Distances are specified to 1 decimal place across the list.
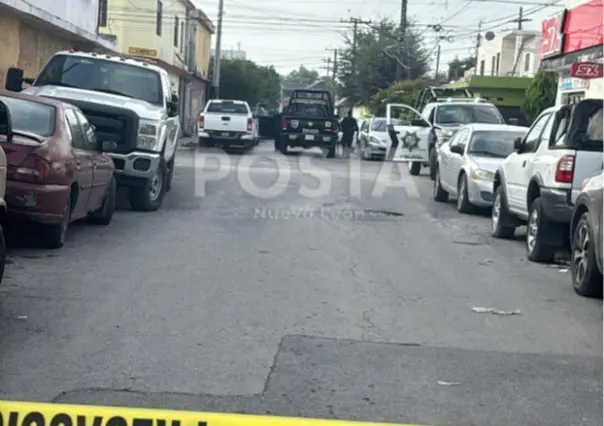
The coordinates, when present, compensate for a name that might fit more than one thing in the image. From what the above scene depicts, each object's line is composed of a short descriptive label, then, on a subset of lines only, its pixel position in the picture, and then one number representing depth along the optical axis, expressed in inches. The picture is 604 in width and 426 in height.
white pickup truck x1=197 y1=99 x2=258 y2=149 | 1365.7
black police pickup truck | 1337.4
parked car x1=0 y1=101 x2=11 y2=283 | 304.7
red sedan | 390.0
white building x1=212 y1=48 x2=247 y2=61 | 4868.1
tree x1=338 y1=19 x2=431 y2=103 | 2596.0
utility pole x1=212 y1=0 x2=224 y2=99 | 1850.4
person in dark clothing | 1691.7
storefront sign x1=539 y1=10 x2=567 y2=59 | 1141.7
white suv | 424.2
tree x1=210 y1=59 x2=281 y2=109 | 2630.4
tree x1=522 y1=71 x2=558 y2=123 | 1328.7
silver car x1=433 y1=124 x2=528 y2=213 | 626.8
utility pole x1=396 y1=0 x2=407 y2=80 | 2003.0
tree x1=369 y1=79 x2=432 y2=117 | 1948.2
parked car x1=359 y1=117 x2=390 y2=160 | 1286.9
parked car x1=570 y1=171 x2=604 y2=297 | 352.8
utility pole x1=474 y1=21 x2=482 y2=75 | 2681.3
